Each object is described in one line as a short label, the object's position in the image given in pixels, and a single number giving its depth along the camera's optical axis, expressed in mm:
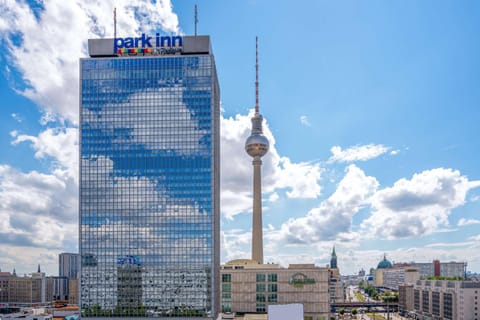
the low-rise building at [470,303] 195875
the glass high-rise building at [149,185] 141250
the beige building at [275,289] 165625
